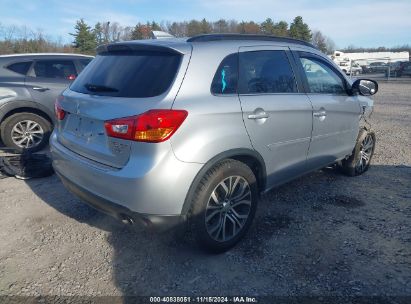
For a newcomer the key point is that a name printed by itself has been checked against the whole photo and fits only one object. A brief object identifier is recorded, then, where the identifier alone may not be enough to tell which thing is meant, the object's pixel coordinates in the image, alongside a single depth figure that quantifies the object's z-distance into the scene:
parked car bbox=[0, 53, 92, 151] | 5.73
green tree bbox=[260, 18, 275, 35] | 66.00
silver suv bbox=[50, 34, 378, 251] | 2.49
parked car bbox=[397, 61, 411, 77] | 33.53
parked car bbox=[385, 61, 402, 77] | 34.34
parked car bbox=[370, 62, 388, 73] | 42.31
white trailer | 50.44
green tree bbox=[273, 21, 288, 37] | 63.28
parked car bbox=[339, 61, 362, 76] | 41.00
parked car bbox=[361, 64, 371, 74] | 43.31
